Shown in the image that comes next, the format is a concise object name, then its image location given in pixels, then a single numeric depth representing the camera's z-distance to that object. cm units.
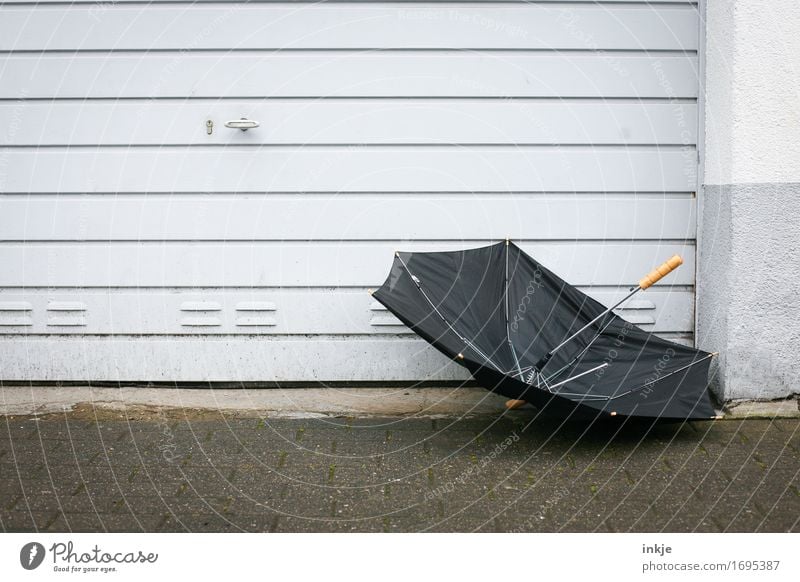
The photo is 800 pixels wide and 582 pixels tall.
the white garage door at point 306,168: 561
